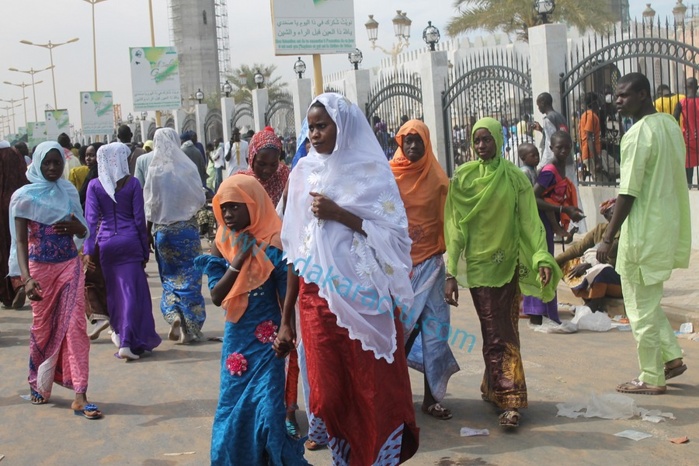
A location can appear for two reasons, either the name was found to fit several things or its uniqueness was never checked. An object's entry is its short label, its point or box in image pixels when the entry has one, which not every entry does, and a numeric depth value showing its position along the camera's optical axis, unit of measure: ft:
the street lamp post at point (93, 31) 129.80
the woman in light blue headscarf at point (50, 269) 19.08
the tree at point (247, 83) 161.58
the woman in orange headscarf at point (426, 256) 16.89
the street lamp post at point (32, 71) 207.03
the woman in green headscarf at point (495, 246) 16.42
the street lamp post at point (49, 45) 165.48
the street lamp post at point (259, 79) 78.07
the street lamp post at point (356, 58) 60.49
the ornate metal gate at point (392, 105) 53.31
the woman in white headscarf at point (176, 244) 25.46
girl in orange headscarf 13.41
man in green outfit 17.04
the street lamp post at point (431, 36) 50.75
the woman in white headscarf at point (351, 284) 12.37
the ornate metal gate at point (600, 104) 35.45
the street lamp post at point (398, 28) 91.61
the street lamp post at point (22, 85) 232.94
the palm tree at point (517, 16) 90.84
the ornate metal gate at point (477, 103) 42.73
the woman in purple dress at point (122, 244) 23.16
